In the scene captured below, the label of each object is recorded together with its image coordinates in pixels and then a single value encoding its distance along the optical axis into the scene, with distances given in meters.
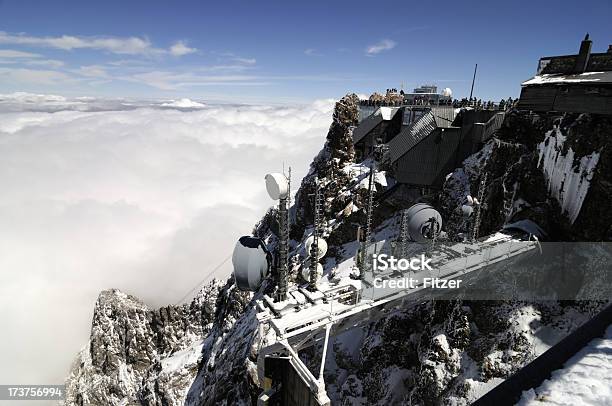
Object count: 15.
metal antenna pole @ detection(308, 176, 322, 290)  20.20
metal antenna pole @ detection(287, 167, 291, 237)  18.39
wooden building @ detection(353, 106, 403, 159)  58.47
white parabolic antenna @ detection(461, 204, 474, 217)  30.55
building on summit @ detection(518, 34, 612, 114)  26.47
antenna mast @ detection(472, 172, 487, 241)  30.11
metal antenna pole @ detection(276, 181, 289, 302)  18.05
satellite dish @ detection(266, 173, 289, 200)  18.00
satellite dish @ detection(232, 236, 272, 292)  18.42
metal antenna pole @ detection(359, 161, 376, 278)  22.97
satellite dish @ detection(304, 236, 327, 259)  20.81
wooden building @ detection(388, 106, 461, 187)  45.41
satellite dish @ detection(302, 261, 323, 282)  20.78
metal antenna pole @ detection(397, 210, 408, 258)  28.39
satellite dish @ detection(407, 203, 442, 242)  25.72
